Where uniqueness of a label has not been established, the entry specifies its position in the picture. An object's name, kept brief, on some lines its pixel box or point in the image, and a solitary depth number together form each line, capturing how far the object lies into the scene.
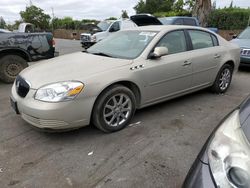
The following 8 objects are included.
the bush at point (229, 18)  14.95
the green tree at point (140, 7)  34.12
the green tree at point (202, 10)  11.77
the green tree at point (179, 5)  21.14
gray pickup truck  4.84
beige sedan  2.36
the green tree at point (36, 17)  33.32
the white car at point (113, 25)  9.48
